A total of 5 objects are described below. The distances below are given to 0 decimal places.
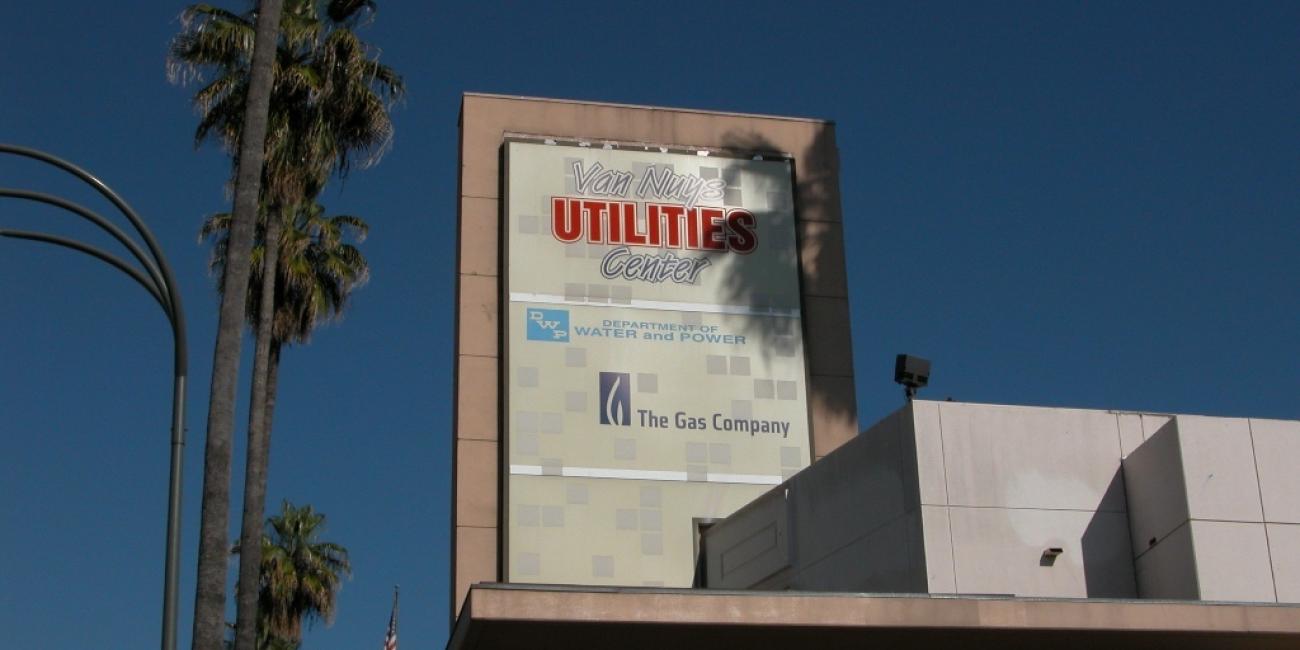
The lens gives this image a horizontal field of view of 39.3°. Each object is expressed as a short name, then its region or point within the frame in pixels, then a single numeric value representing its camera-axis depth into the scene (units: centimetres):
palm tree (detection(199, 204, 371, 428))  3369
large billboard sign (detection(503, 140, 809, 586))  2909
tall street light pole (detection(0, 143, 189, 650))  1648
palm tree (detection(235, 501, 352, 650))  4834
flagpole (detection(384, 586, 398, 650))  5303
